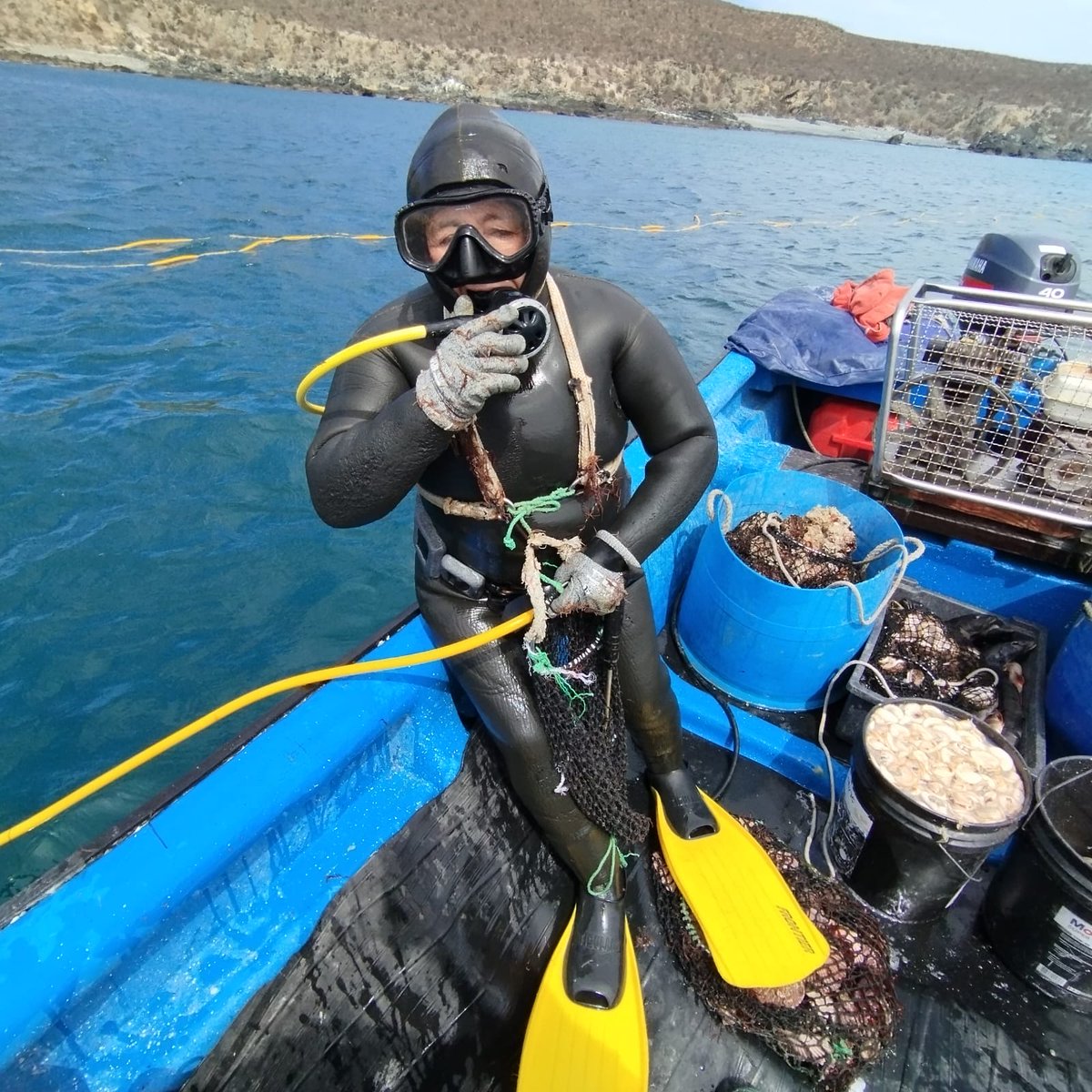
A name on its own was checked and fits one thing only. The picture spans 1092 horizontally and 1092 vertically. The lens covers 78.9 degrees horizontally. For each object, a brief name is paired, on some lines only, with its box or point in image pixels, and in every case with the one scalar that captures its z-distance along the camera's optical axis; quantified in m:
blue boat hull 1.40
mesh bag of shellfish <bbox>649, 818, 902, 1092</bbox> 1.75
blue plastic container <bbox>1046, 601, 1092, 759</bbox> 2.38
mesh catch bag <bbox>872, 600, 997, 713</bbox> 2.55
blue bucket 2.47
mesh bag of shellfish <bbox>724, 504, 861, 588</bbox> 2.71
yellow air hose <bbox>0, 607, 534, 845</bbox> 1.60
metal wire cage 2.62
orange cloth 4.24
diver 1.57
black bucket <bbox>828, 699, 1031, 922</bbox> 1.84
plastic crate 2.33
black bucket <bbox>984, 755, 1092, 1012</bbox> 1.75
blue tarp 4.00
